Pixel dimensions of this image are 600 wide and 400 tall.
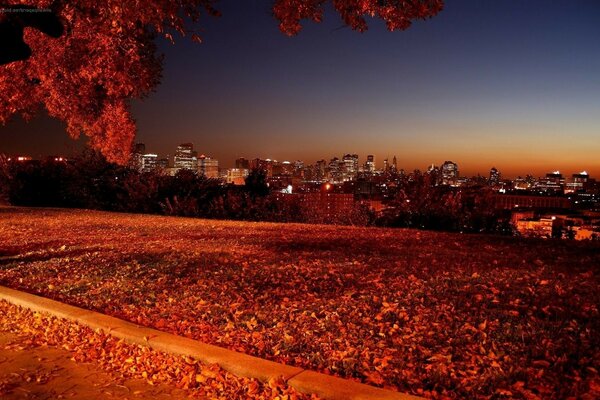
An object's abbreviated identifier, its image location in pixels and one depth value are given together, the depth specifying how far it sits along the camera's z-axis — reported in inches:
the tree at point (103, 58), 341.4
